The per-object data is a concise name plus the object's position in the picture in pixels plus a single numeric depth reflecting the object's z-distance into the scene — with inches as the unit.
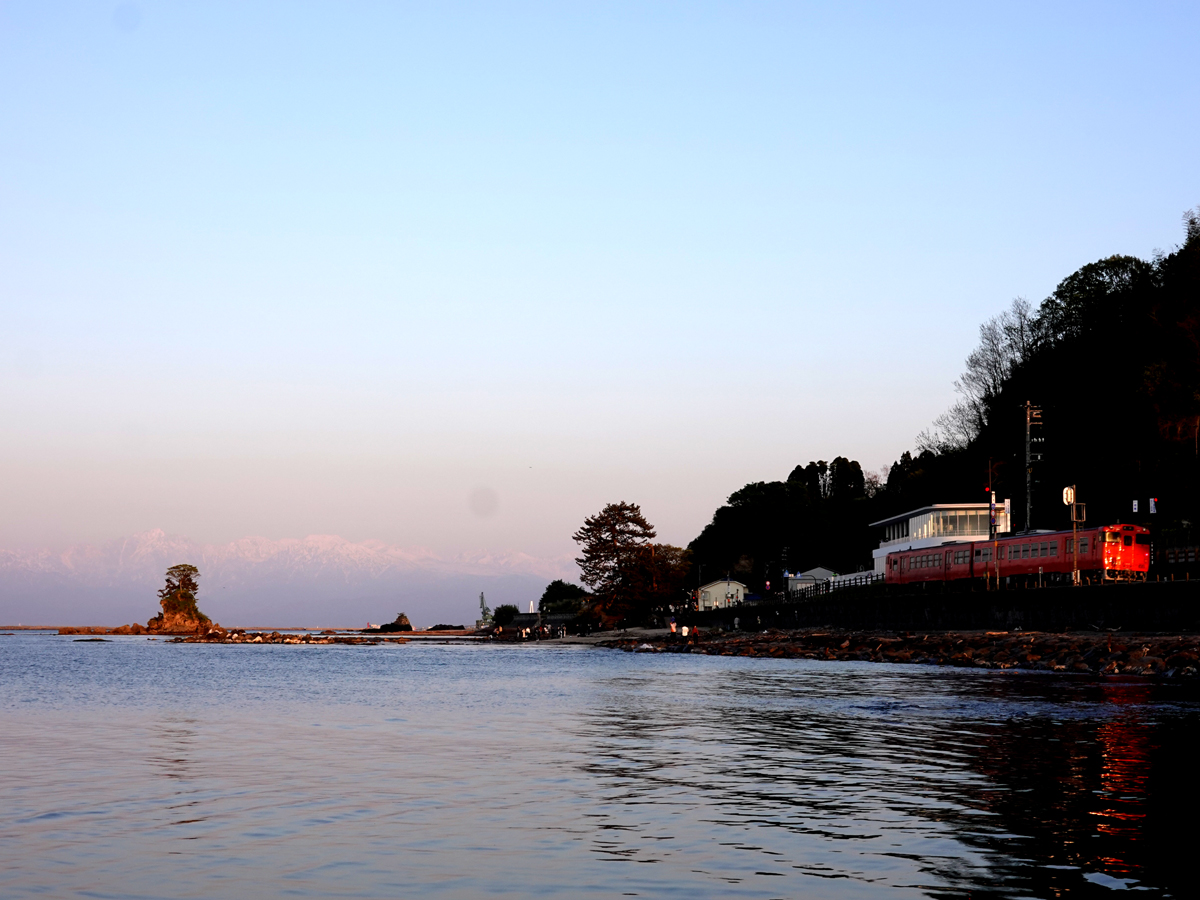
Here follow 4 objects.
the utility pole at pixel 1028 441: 3043.8
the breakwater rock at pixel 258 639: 6136.8
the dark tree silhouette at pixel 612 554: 5718.5
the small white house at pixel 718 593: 6038.4
